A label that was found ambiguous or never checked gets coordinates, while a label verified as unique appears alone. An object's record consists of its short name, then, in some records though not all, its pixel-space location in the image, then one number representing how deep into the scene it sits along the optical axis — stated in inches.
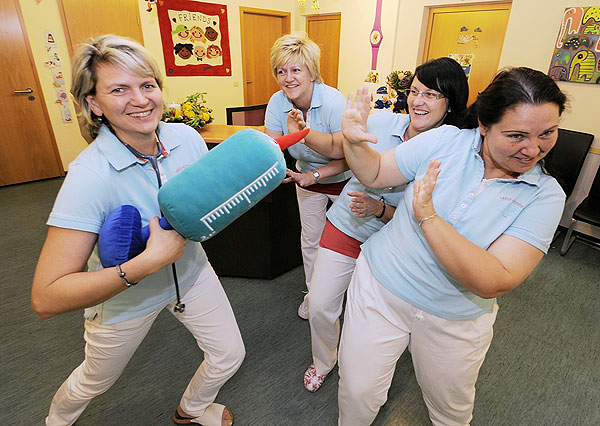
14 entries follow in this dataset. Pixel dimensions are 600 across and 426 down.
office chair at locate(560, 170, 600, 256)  111.2
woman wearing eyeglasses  51.9
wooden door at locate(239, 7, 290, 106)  236.5
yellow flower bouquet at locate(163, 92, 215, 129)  108.0
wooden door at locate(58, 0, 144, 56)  163.6
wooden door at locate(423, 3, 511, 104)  161.5
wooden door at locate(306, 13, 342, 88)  241.9
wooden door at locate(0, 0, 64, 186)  153.3
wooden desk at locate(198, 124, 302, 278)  92.5
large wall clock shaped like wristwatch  201.3
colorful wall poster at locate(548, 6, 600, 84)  117.3
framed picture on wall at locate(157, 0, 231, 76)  196.9
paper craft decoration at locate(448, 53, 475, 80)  174.1
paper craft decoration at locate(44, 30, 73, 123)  164.0
